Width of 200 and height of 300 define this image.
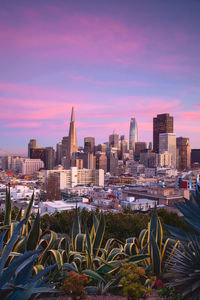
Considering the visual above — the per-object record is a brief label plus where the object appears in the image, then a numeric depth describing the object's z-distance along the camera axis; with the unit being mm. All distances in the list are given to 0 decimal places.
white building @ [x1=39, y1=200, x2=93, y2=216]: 28339
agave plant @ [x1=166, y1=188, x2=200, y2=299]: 3211
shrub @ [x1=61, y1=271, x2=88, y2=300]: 2986
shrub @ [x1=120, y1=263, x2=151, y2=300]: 2918
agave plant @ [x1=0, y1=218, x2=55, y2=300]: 2359
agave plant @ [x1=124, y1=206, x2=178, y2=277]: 4000
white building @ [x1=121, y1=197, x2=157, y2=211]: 38438
